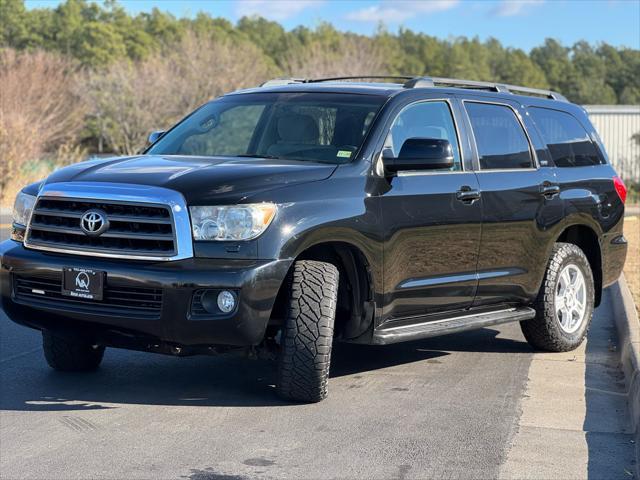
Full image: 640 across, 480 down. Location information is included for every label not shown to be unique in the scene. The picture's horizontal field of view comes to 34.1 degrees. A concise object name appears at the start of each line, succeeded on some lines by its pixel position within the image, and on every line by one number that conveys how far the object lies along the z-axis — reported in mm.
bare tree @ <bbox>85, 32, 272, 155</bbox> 51344
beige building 49500
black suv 5668
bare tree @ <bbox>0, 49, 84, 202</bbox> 23203
